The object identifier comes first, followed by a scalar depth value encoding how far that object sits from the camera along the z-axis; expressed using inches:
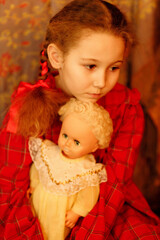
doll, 34.8
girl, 34.2
